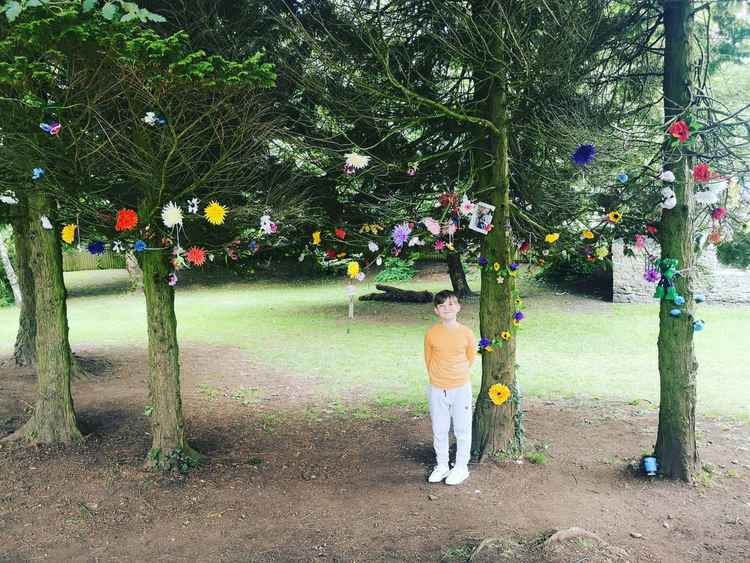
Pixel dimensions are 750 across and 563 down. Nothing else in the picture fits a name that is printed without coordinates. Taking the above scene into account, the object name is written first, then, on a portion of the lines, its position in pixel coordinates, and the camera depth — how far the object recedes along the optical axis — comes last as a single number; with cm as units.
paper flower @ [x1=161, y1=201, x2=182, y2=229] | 487
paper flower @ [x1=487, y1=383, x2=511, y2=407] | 551
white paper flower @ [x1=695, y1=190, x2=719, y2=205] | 479
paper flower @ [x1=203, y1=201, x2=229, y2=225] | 492
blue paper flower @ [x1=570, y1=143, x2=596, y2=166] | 475
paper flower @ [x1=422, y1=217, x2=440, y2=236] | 536
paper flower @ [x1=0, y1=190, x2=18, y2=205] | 550
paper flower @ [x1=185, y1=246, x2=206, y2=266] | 528
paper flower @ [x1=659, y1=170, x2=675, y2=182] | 476
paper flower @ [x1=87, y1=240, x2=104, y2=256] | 538
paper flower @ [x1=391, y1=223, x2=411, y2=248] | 559
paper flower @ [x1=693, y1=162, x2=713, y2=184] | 471
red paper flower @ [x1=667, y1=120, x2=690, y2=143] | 460
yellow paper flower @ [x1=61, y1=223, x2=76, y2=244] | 514
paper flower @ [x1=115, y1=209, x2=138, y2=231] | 495
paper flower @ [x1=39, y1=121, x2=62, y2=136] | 415
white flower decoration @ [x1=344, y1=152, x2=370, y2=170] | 519
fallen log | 1838
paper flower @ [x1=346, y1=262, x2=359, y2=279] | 585
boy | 496
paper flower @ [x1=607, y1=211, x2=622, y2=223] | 527
